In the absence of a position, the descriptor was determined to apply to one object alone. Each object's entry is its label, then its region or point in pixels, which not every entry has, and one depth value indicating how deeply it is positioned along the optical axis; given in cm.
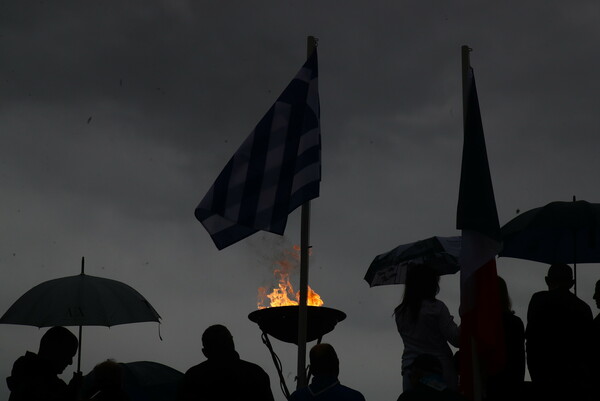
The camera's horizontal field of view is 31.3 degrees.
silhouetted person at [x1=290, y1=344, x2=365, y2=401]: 1031
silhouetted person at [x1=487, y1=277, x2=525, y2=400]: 1129
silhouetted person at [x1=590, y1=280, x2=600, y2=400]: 1142
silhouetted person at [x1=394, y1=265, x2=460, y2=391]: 1093
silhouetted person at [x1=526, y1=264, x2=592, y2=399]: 1118
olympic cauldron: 1344
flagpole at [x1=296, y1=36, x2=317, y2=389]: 1188
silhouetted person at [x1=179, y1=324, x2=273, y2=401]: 1034
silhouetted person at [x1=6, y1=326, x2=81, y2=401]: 999
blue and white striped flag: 1261
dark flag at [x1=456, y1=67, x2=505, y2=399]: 1067
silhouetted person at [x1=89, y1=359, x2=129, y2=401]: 1031
